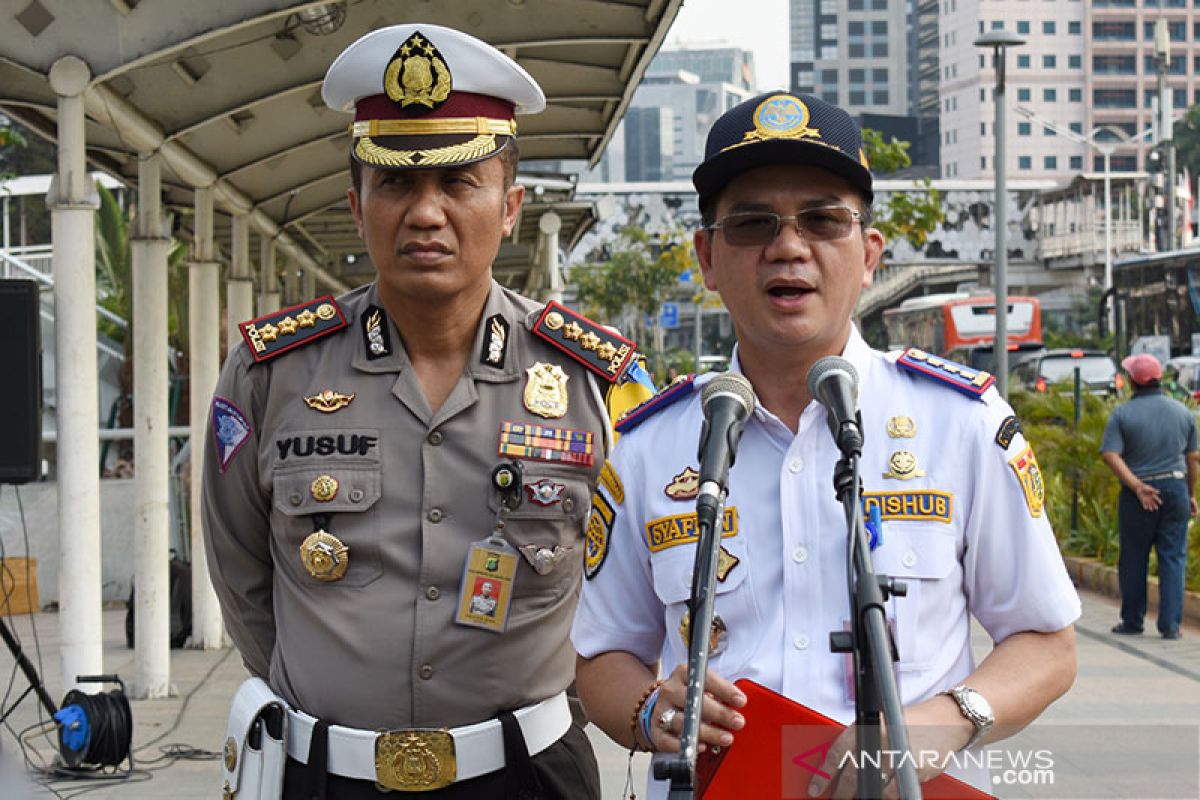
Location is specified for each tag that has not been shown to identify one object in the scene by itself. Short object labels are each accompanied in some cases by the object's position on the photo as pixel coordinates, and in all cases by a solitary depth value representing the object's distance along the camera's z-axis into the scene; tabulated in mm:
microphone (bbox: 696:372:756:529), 2168
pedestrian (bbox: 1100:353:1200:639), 12789
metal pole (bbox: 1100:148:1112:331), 59738
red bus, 42375
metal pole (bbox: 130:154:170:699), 9891
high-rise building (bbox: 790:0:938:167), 194375
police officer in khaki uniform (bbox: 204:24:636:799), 3271
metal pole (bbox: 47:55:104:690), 8031
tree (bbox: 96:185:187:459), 19359
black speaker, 7695
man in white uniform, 2541
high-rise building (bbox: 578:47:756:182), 147475
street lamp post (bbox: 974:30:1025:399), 19969
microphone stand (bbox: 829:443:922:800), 1971
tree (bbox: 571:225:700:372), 51625
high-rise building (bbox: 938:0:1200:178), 137750
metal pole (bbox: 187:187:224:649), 11852
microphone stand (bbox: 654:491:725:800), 1986
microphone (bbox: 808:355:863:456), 2229
